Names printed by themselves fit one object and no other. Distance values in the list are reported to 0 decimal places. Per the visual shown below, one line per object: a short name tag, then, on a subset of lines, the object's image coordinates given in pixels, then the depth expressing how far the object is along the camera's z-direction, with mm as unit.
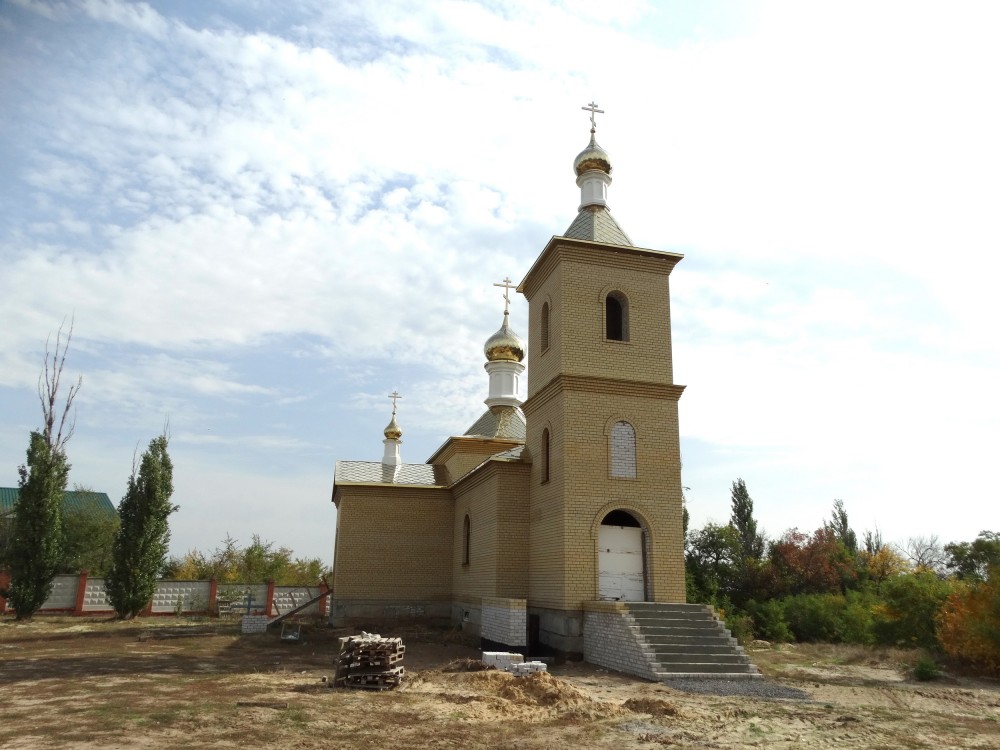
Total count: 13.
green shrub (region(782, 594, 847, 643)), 17469
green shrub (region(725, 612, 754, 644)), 15370
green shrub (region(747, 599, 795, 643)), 17250
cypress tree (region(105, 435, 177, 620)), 22375
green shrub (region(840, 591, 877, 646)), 16281
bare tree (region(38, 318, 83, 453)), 22562
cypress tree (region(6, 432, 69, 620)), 21297
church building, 13570
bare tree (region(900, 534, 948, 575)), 38312
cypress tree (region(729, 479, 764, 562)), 36994
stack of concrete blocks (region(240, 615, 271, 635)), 18656
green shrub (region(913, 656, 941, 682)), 10805
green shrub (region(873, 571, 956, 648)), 14078
